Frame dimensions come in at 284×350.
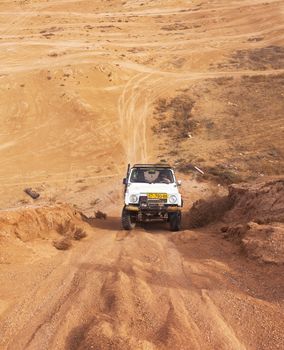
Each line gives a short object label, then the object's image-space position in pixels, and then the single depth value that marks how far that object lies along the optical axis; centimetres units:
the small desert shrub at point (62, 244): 1152
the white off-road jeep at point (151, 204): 1359
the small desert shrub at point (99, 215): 1717
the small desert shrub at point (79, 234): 1268
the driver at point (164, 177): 1466
